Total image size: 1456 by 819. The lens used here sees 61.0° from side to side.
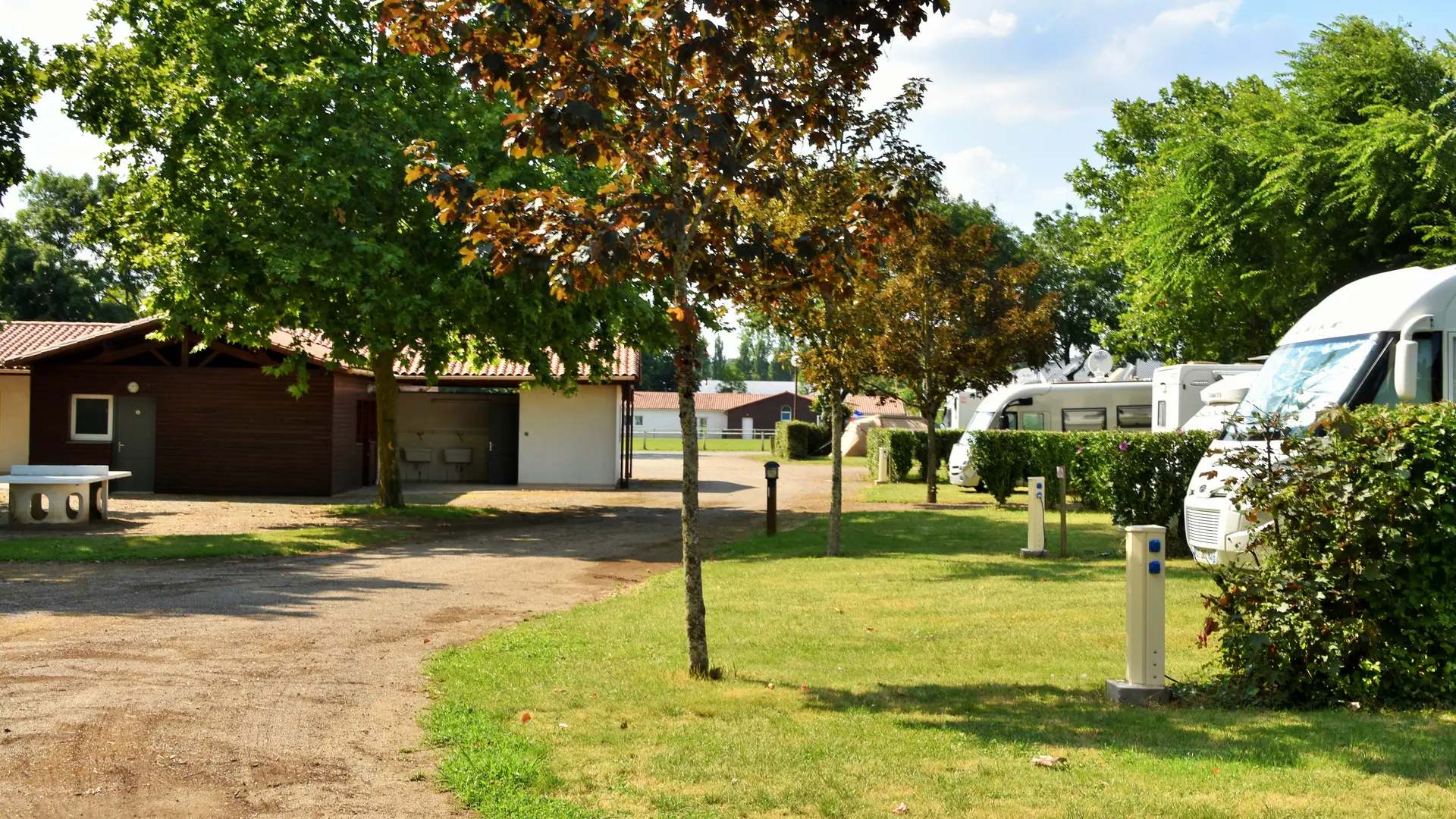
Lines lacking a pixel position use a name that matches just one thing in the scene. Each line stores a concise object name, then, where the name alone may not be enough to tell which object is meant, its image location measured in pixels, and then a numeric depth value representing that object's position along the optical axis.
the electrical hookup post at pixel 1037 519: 15.84
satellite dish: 33.53
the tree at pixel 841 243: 8.41
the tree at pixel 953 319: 24.72
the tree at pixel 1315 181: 20.25
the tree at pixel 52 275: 52.59
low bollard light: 19.78
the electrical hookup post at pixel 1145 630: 7.20
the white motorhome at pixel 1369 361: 11.38
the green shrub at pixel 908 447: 36.44
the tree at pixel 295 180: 19.06
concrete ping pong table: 19.52
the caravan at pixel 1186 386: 23.73
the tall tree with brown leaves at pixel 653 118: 7.57
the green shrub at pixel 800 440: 54.19
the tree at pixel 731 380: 135.50
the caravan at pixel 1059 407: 30.08
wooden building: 28.42
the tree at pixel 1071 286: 59.12
